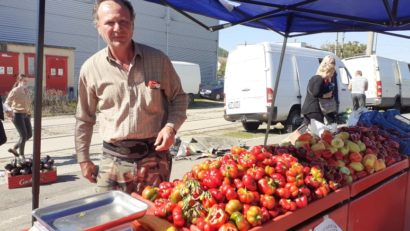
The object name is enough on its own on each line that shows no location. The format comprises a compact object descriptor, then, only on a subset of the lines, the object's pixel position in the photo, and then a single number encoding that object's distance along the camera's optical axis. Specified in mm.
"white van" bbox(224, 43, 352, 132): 10531
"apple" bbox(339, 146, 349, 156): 3189
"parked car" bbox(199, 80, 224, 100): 26516
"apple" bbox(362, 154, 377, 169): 3129
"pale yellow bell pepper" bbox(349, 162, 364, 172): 3032
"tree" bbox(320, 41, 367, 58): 53625
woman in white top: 7465
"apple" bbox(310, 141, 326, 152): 3102
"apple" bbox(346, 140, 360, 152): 3239
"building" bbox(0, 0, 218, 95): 18109
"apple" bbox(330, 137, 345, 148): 3207
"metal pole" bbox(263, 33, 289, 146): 5011
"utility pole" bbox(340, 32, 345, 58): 48906
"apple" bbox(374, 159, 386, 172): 3205
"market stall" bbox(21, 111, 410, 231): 1894
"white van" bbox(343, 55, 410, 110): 16609
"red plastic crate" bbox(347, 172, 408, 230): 2907
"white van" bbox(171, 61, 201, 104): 21109
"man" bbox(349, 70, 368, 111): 13055
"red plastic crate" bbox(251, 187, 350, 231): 2074
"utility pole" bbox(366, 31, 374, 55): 21409
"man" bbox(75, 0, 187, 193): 2514
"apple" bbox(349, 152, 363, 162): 3131
